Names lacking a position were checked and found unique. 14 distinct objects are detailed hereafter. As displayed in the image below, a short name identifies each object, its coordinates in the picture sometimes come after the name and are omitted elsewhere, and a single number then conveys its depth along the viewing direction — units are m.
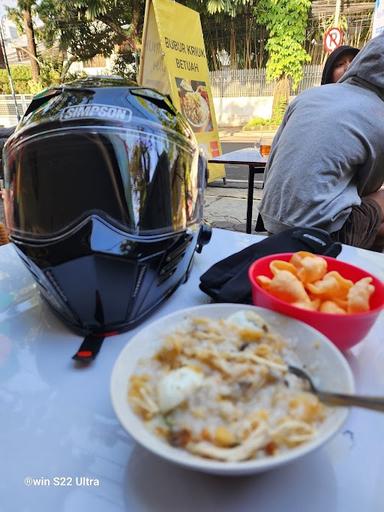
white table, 0.36
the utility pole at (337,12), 7.73
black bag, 0.66
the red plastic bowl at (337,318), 0.48
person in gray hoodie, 1.23
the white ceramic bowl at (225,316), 0.32
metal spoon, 0.35
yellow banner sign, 2.69
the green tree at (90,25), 8.49
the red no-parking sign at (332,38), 5.35
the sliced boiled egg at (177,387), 0.37
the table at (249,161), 2.15
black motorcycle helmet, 0.60
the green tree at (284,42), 8.35
